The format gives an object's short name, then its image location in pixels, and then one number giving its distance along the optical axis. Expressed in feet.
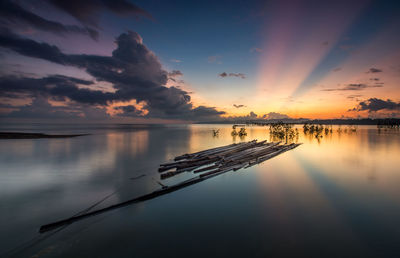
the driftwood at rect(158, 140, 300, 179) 43.39
